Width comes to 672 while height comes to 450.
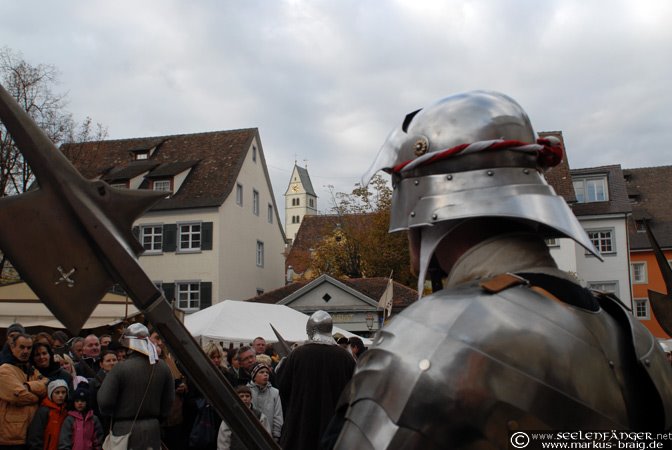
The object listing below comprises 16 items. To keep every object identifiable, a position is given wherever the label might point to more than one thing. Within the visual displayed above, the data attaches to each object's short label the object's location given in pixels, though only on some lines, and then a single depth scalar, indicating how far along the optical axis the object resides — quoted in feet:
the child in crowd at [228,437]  23.36
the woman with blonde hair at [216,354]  29.25
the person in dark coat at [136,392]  21.76
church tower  433.89
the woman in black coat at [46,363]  23.27
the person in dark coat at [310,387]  19.33
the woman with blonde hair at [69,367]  24.79
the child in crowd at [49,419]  22.18
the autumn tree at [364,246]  118.83
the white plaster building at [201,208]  111.24
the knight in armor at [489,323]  5.06
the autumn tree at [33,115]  83.56
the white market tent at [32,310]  57.41
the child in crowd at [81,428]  22.90
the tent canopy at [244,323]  48.52
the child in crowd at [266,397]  24.84
